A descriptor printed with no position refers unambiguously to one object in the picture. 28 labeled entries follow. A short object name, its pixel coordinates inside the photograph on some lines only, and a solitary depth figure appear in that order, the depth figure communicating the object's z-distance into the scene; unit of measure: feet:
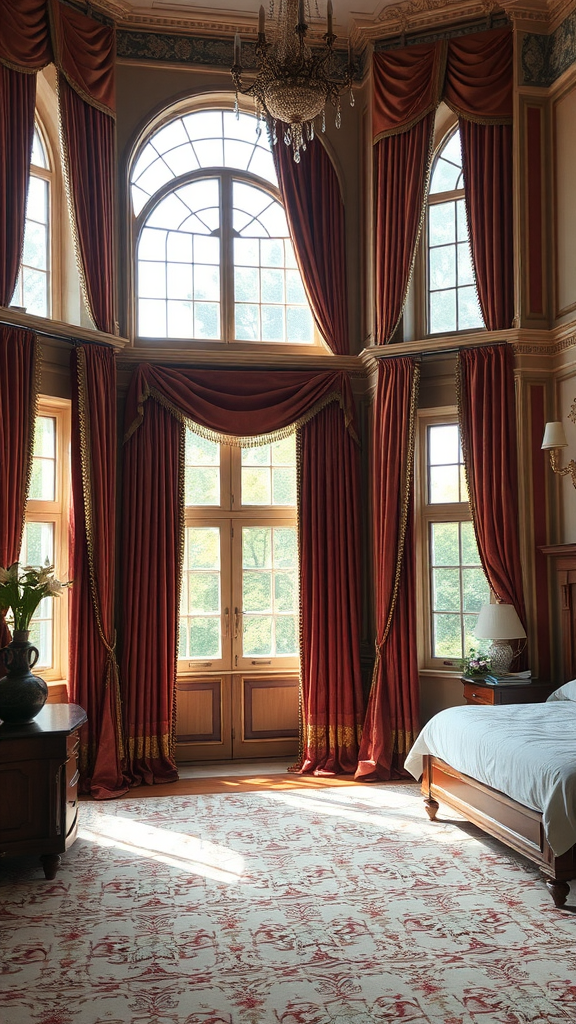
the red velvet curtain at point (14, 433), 19.10
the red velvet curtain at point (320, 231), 23.70
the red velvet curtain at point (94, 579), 20.79
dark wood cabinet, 14.75
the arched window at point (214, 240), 23.77
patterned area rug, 10.43
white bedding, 12.92
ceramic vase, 15.61
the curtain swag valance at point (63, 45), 20.03
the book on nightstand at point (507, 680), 19.99
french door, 23.18
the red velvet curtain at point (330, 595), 22.57
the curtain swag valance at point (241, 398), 22.63
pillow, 18.54
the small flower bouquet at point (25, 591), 16.14
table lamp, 19.86
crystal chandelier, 13.89
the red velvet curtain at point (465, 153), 21.94
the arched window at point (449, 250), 23.21
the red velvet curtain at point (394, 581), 22.00
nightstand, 19.72
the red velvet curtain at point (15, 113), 19.54
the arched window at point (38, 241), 21.67
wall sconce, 19.76
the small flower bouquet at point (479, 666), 20.61
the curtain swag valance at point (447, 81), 22.06
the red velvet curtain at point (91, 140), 21.24
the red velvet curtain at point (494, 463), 21.16
